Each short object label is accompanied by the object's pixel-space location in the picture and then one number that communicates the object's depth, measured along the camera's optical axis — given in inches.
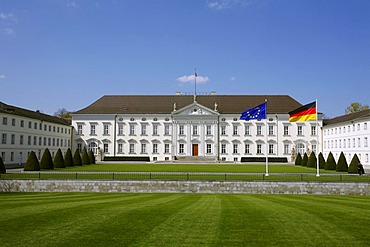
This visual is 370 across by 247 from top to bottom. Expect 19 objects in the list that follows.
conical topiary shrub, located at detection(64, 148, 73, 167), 1547.7
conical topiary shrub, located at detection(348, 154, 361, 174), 1184.2
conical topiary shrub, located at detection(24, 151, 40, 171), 1197.7
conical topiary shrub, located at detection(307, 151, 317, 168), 1565.0
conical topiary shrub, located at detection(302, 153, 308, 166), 1689.2
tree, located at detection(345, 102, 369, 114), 2742.6
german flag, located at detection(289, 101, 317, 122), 1044.4
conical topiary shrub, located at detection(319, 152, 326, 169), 1533.0
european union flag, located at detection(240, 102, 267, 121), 1114.7
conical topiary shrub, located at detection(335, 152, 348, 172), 1318.9
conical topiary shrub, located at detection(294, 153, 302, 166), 1782.1
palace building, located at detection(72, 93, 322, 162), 2162.9
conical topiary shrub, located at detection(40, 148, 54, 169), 1309.1
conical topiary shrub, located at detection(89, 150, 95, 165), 1817.2
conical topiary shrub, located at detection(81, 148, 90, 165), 1750.7
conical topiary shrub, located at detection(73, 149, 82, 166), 1633.9
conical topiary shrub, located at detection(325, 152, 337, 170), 1407.5
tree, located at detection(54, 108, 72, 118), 3817.7
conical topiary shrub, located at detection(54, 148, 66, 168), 1451.8
